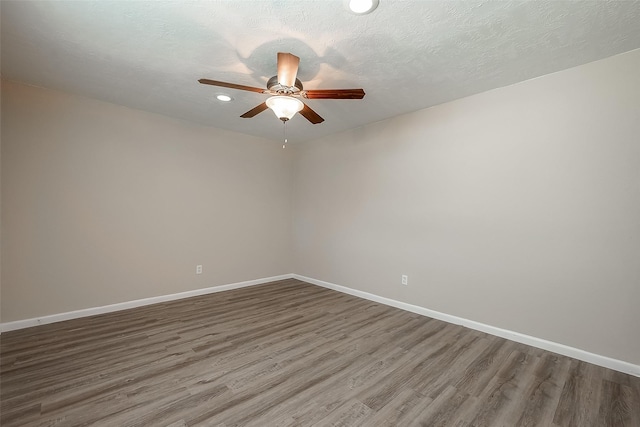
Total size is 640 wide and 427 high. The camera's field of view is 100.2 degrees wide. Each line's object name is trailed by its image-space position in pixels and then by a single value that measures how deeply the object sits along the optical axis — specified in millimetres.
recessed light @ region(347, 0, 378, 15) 1640
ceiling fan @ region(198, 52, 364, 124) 1978
